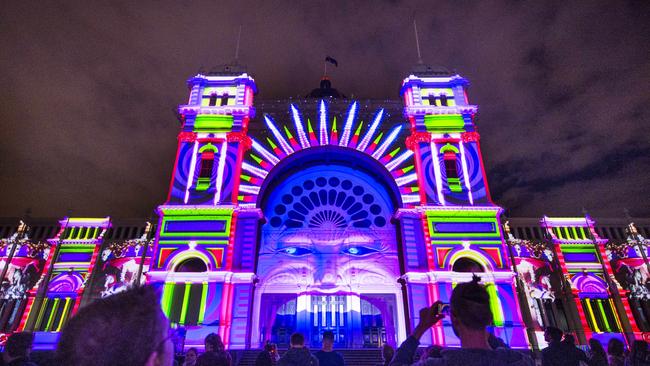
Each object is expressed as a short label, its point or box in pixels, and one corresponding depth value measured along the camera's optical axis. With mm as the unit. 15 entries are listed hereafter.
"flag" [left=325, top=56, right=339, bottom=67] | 30438
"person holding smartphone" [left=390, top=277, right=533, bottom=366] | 2625
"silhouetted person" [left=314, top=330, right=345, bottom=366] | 7117
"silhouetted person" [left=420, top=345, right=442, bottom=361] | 5755
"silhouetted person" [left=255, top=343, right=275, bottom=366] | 8086
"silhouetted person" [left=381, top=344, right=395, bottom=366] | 7885
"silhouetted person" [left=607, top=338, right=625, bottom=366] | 6871
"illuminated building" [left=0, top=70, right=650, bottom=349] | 20281
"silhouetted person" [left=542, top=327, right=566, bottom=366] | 5605
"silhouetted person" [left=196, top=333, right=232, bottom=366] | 5543
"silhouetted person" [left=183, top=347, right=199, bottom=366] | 7962
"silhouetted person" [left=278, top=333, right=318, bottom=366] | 6618
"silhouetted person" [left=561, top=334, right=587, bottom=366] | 5570
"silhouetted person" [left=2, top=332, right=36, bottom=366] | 4335
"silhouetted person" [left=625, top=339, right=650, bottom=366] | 6101
